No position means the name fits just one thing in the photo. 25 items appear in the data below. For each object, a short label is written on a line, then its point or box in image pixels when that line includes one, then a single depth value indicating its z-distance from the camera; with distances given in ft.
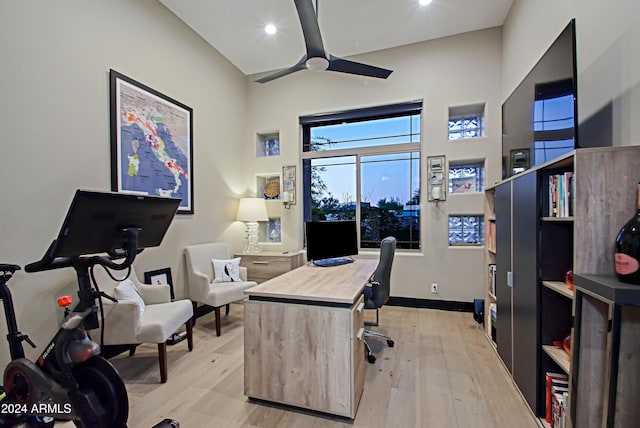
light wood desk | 5.73
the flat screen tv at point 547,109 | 5.63
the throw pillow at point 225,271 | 11.73
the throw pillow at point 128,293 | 7.61
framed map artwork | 8.86
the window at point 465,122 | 12.67
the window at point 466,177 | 12.48
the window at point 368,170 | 13.52
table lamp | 14.23
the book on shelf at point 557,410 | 5.10
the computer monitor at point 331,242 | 9.91
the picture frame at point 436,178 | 12.46
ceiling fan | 6.82
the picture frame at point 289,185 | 14.83
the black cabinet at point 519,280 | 5.86
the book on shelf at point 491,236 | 9.73
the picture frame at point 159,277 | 9.76
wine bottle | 3.67
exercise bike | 3.80
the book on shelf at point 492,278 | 9.44
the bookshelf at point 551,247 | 4.34
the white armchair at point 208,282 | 10.25
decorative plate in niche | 15.67
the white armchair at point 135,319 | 7.24
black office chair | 8.60
